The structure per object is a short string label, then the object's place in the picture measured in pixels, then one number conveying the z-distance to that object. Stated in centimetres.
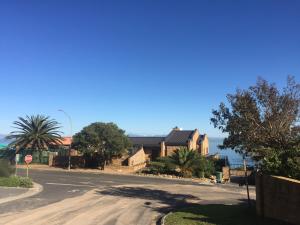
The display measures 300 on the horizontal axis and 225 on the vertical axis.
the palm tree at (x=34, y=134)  3638
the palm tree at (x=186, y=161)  3014
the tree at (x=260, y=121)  1436
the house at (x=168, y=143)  3917
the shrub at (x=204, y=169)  2997
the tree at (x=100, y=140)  3271
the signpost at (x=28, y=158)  2213
